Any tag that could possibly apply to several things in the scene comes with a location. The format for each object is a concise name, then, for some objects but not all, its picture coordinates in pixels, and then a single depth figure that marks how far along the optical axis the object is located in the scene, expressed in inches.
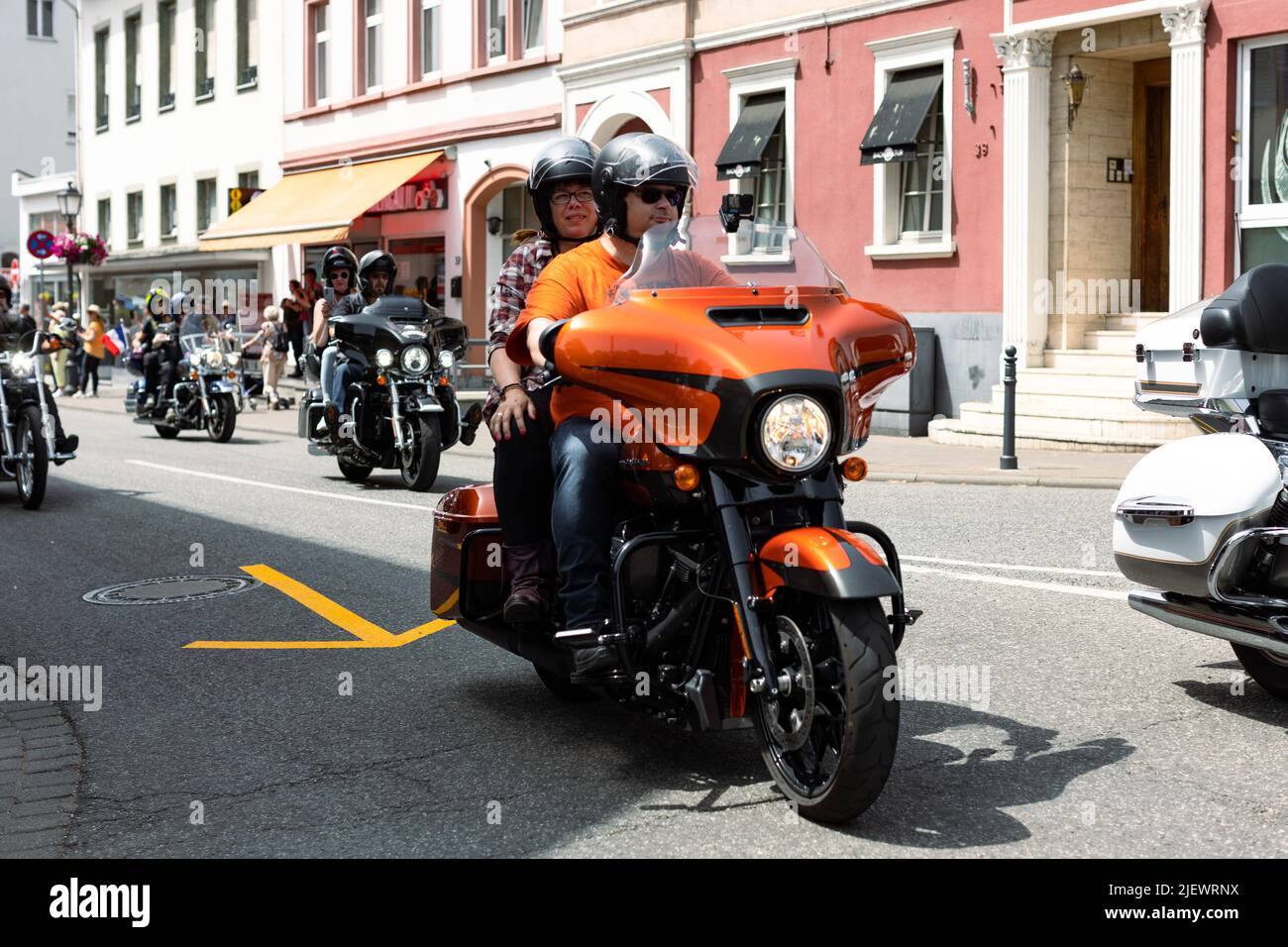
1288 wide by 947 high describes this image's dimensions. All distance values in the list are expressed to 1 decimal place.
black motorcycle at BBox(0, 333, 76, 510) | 499.8
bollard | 585.6
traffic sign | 1258.6
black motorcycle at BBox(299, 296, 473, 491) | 536.7
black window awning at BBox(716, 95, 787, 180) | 901.2
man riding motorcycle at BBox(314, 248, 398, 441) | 553.6
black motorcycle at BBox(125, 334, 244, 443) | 783.1
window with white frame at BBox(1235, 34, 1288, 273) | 663.1
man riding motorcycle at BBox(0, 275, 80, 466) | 508.4
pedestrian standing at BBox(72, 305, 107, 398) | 1290.6
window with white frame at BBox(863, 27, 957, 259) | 792.9
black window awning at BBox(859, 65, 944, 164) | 794.8
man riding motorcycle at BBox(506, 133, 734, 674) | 195.3
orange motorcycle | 170.4
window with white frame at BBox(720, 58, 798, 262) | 890.7
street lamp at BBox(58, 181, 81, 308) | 1387.8
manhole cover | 336.2
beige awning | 1187.9
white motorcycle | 213.8
